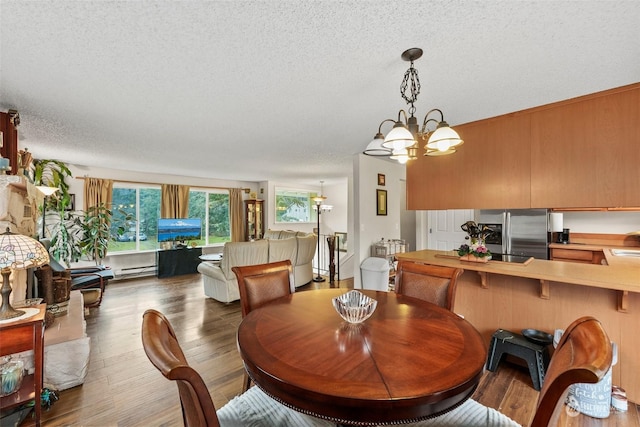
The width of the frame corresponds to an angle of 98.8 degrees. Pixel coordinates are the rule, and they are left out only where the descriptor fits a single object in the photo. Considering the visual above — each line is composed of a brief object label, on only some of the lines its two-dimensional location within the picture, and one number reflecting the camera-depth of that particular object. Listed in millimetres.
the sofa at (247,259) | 4062
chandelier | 1635
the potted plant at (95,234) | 4660
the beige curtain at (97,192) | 5402
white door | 5184
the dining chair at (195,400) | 736
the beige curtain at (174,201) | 6363
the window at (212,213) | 6996
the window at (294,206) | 8297
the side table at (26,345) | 1656
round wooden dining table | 819
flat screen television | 6332
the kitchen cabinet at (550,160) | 2244
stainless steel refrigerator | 3775
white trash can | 4031
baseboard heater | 5738
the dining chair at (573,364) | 691
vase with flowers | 2523
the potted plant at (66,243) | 4215
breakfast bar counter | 1956
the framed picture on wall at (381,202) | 4762
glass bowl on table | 1345
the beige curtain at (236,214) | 7520
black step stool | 2088
